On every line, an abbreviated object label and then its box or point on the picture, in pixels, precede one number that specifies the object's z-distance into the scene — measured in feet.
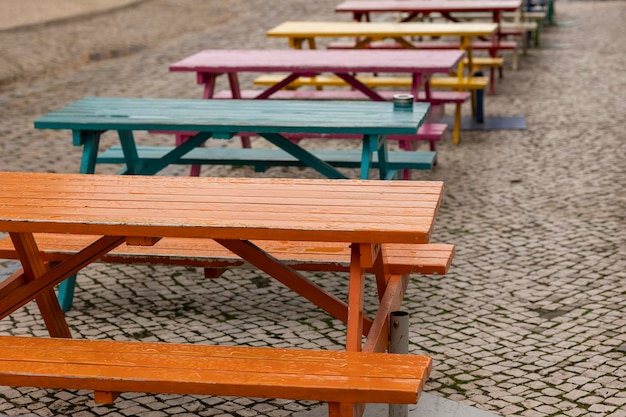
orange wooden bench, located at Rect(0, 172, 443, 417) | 16.02
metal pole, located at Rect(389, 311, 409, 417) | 19.10
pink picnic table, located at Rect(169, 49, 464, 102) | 36.56
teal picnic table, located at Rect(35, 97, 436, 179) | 28.13
